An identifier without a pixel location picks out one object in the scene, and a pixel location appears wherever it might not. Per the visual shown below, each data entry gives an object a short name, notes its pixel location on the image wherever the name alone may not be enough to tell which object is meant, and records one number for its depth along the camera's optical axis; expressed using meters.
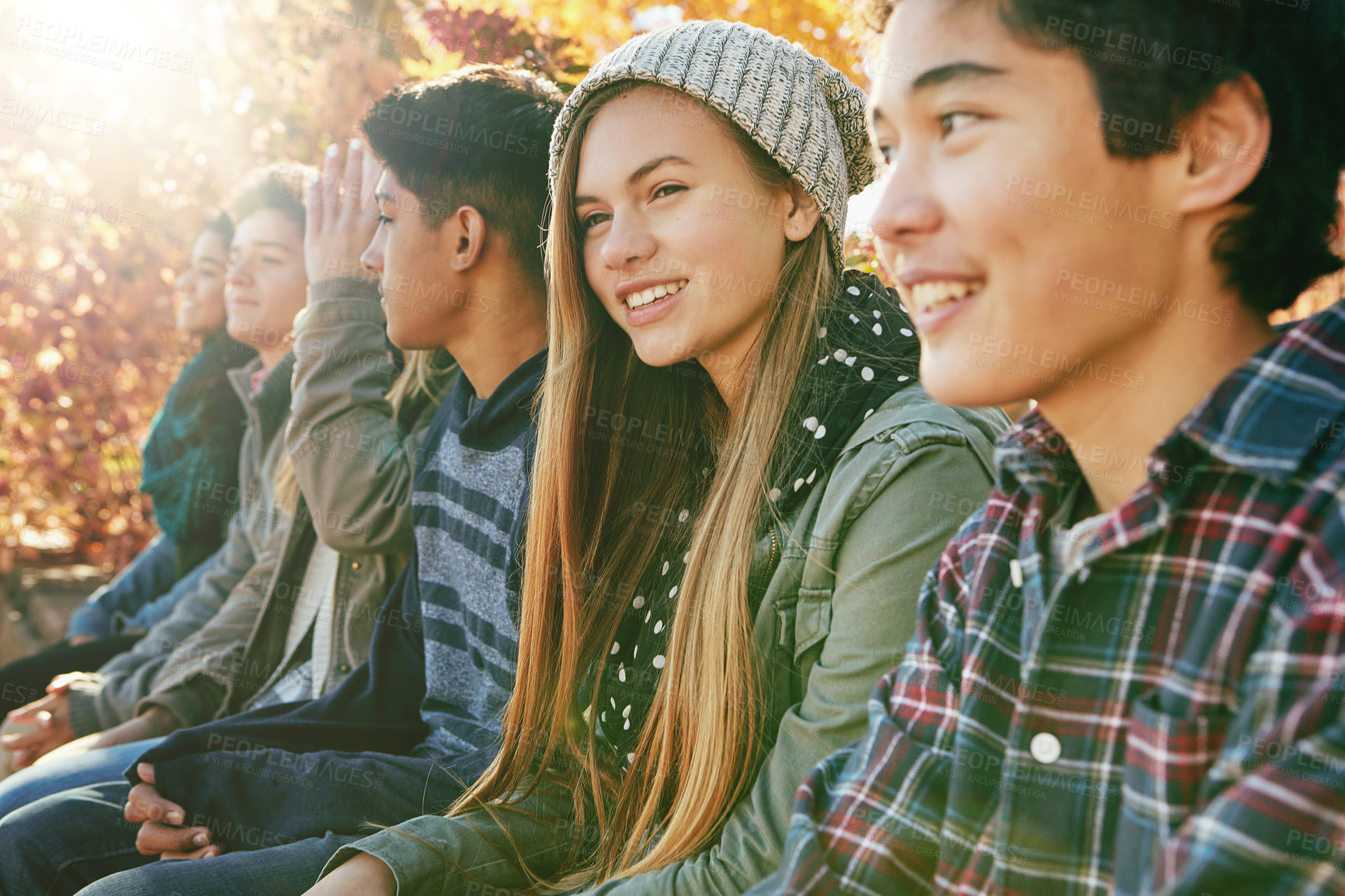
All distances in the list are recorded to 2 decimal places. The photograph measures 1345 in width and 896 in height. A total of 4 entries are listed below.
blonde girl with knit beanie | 0.76
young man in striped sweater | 0.96
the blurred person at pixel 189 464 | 1.74
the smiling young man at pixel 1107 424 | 0.51
